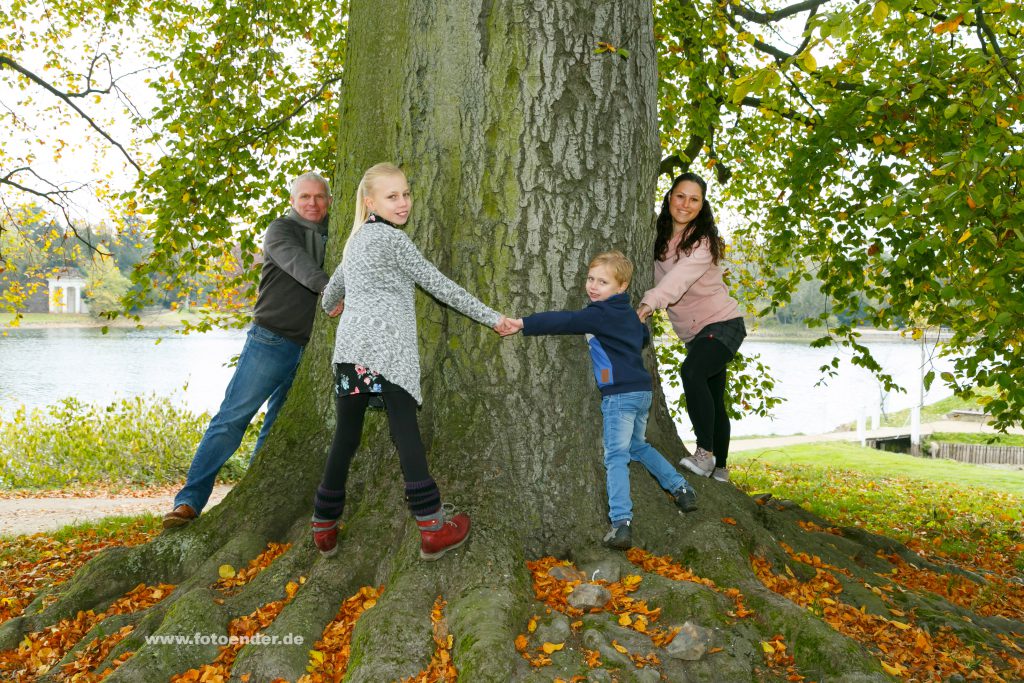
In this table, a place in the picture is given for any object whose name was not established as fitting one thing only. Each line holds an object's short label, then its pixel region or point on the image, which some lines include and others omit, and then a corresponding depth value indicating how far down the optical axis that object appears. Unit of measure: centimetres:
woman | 427
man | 428
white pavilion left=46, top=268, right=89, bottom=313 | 4984
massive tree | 316
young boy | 344
